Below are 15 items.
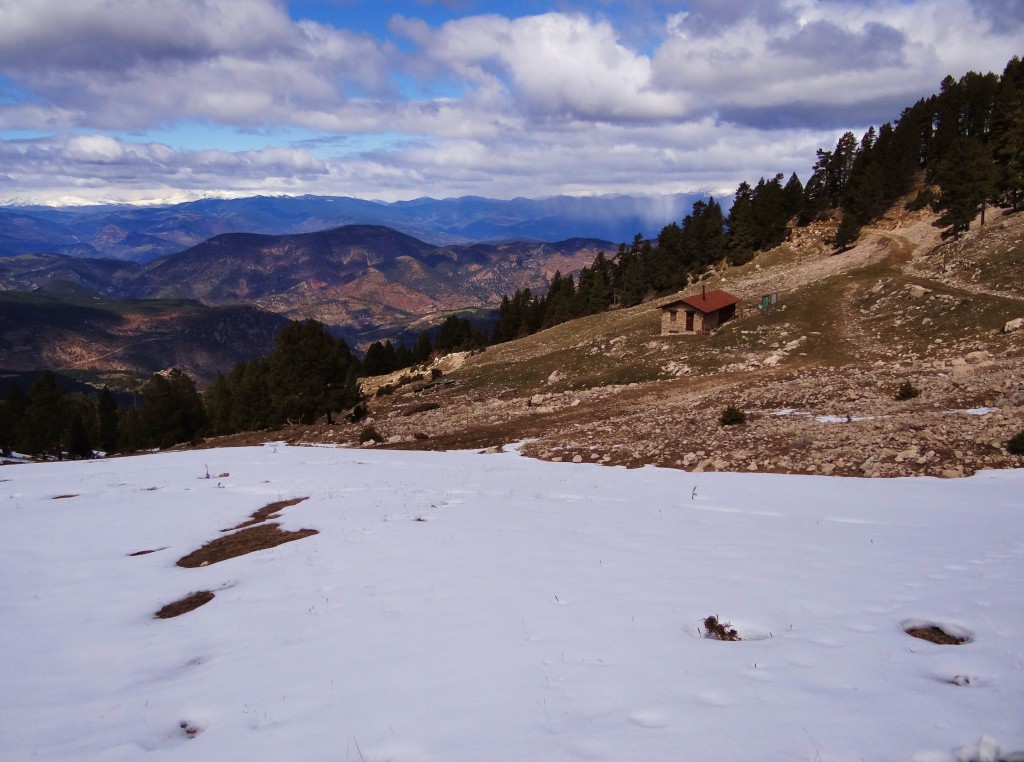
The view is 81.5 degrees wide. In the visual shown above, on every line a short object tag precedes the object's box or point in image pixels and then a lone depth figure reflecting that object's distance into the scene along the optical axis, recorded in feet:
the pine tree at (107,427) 268.82
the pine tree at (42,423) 234.79
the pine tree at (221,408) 257.75
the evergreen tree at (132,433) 253.85
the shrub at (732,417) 79.05
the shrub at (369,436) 117.91
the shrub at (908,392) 77.87
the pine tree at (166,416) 239.50
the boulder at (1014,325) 100.99
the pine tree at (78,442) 232.12
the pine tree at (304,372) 163.12
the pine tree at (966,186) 181.47
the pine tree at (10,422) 243.40
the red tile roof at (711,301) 171.94
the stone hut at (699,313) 172.76
